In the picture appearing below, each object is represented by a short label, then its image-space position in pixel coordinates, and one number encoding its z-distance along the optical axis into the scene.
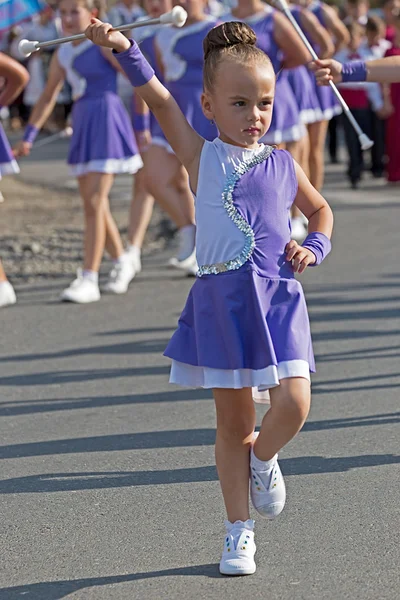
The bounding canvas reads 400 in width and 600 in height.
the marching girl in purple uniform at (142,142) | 17.06
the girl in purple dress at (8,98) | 16.09
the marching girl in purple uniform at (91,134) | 16.73
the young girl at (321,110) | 22.05
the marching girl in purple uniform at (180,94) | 16.28
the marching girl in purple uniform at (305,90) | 19.34
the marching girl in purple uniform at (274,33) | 16.64
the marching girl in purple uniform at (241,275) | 7.50
